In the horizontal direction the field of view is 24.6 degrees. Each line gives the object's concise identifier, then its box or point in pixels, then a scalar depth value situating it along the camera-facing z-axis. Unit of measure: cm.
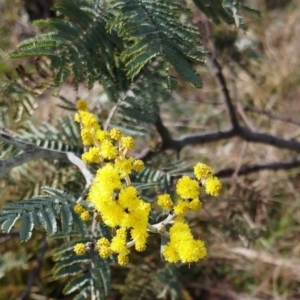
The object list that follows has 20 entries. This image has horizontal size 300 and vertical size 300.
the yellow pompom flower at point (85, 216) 35
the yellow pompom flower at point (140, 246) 32
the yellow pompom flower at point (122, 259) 33
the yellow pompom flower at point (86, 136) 36
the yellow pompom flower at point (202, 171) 33
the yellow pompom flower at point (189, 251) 31
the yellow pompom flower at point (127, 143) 35
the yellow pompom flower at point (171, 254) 32
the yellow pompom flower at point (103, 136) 35
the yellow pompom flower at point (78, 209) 35
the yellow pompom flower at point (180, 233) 31
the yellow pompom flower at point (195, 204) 33
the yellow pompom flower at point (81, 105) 40
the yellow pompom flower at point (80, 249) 35
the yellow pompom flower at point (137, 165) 35
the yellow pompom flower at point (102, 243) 34
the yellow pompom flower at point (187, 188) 33
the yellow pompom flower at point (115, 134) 35
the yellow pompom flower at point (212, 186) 33
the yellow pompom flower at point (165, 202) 33
